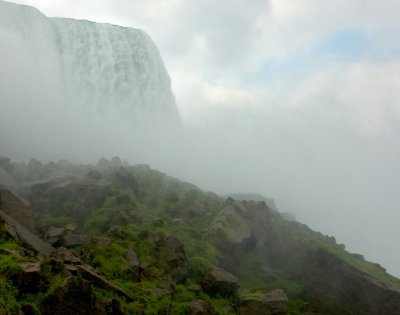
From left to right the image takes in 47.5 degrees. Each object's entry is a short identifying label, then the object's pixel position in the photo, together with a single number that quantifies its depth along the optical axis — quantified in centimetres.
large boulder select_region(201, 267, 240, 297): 2244
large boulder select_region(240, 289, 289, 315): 2097
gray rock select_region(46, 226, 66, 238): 2303
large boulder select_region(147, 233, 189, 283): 2284
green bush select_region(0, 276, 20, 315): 1327
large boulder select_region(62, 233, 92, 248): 2262
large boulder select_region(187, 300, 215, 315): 1831
